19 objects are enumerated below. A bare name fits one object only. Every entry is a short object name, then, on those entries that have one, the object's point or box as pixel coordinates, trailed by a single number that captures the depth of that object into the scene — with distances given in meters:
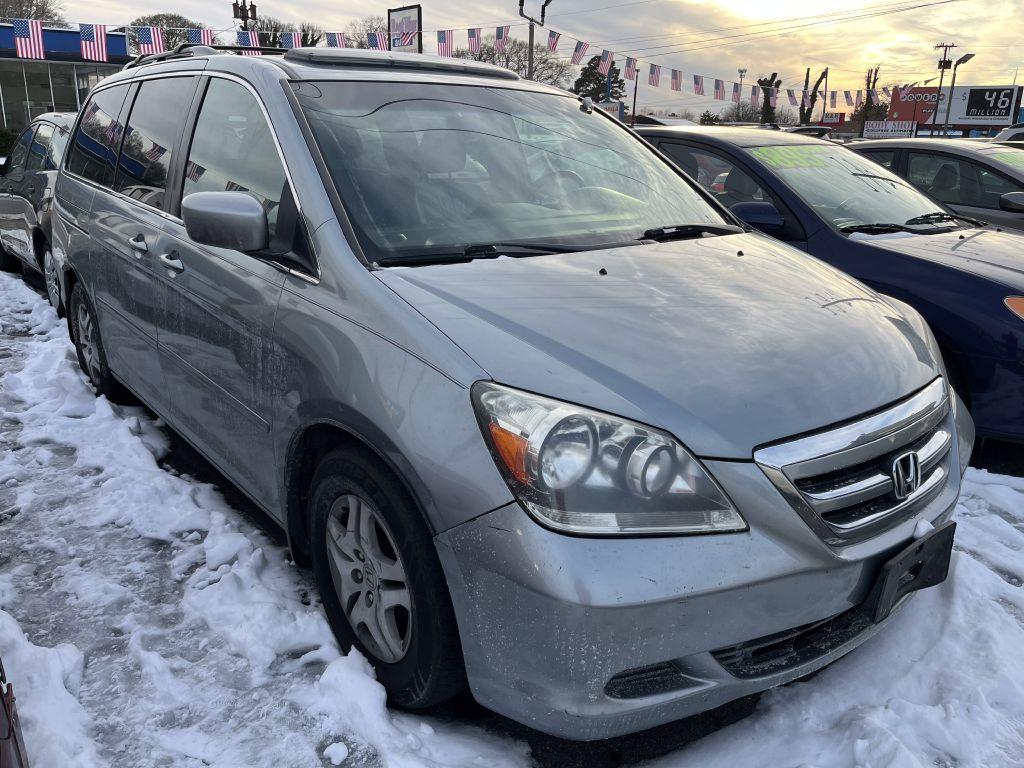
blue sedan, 3.79
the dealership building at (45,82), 36.68
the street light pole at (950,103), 56.50
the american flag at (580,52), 27.92
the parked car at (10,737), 1.56
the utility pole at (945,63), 74.37
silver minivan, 1.74
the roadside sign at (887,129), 52.01
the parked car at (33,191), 6.46
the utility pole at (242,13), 46.59
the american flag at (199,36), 26.88
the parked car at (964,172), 6.34
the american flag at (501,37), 28.28
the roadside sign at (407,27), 18.69
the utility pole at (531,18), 27.08
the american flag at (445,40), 27.47
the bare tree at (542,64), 55.34
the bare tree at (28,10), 52.62
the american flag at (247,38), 25.69
